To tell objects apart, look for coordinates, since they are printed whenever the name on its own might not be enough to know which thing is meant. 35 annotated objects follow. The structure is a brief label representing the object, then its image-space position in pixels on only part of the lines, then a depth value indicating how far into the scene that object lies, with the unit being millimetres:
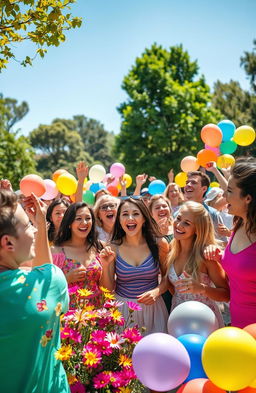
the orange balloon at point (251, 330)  2162
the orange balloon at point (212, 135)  7180
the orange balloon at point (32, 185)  4422
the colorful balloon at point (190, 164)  8031
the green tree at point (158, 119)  19859
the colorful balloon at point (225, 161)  6931
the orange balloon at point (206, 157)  7102
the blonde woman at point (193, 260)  3338
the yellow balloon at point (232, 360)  1895
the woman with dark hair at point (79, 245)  3698
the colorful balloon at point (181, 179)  8801
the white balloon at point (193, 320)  2623
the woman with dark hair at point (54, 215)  4980
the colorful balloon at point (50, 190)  6859
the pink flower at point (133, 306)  2546
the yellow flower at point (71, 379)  2029
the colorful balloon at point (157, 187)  8320
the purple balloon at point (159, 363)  2072
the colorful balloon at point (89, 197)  7867
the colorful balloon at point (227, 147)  7504
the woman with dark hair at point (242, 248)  2609
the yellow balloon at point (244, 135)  7277
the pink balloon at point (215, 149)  7426
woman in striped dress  3586
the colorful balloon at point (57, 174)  7793
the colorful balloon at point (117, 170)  9406
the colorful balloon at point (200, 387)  2037
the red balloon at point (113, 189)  9133
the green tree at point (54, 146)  43281
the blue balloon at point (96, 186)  8562
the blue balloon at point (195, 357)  2357
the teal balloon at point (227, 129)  7453
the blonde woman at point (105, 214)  5445
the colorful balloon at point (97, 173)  8820
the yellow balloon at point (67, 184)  6605
